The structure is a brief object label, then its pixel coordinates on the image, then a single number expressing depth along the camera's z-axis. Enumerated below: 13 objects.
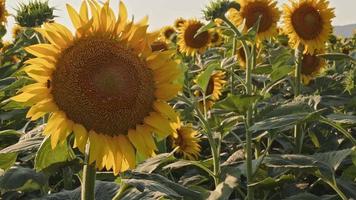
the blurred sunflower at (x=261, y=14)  5.33
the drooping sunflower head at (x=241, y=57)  5.80
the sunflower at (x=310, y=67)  5.92
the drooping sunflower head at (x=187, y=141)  4.10
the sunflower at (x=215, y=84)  5.28
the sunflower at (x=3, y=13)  5.34
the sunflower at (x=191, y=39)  7.21
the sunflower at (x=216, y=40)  8.50
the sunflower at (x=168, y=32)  10.23
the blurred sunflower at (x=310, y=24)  5.02
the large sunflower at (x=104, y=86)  1.87
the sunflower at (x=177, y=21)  10.23
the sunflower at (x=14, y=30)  9.55
